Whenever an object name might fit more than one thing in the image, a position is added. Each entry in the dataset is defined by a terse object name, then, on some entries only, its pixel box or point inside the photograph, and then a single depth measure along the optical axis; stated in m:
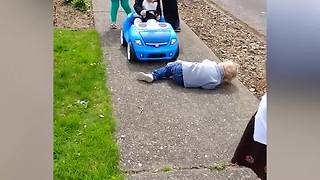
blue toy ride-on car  5.21
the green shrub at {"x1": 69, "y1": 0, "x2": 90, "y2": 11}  7.58
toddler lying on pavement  4.66
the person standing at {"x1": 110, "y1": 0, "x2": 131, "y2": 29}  6.39
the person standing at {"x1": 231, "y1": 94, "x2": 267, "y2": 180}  2.22
